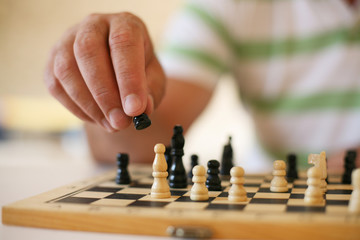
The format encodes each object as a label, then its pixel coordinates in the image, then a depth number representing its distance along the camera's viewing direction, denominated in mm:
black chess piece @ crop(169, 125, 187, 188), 783
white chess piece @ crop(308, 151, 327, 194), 765
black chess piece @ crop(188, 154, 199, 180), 831
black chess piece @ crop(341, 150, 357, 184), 803
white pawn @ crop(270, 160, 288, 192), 756
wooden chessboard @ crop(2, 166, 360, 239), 647
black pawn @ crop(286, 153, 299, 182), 832
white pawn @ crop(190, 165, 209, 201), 720
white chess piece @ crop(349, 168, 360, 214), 665
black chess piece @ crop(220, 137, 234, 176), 850
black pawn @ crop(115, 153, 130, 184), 810
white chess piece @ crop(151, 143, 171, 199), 732
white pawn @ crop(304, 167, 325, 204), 699
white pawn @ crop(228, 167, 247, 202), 712
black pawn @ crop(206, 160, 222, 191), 767
